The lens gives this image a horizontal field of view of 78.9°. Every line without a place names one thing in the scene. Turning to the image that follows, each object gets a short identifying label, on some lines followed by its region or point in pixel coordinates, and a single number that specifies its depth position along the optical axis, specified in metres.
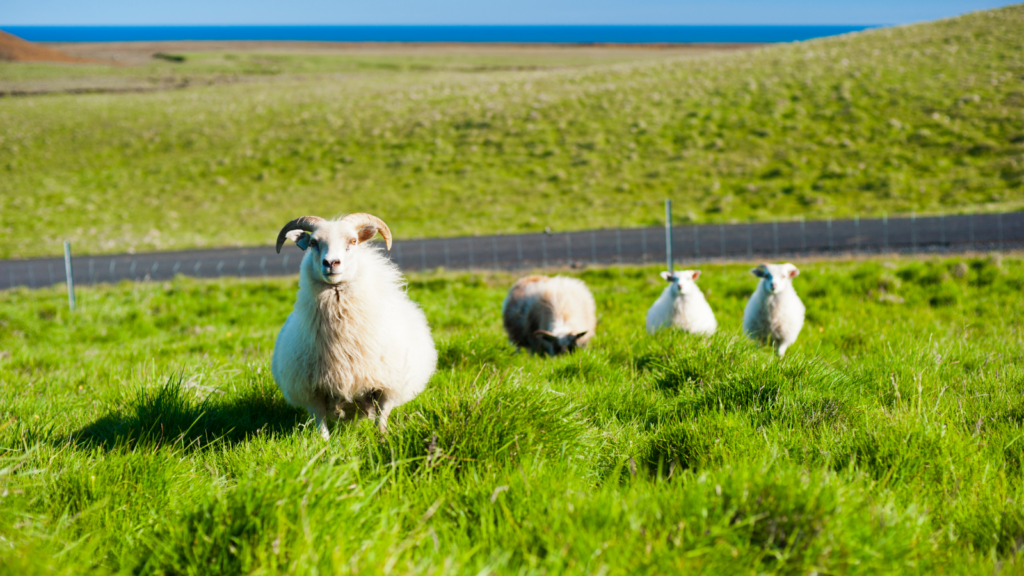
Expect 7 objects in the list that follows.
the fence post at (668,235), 11.83
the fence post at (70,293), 11.59
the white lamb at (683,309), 7.60
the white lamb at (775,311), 7.12
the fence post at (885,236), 17.14
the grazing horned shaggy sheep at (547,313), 7.87
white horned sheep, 4.50
